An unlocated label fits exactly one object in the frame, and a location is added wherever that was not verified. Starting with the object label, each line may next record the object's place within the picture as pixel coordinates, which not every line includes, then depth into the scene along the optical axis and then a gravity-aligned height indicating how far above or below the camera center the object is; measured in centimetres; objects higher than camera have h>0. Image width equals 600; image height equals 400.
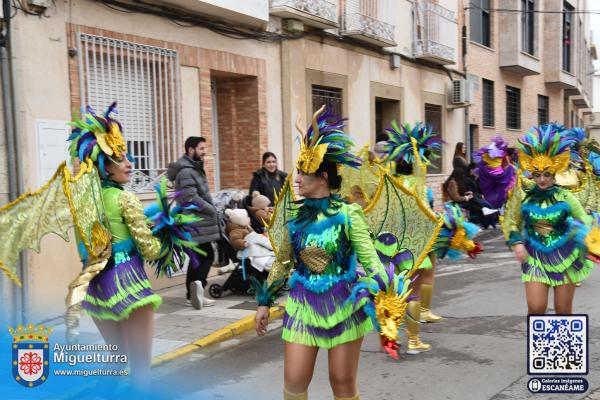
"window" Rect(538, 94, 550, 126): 2583 +193
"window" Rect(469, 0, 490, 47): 1962 +437
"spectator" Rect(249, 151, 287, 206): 861 -23
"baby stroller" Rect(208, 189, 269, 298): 792 -138
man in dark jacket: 728 -46
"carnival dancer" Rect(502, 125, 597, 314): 495 -60
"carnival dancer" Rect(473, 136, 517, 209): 724 -15
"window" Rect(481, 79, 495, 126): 2034 +180
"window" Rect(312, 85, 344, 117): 1231 +129
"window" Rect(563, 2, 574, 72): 2764 +522
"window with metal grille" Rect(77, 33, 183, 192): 790 +97
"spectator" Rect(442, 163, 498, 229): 1296 -83
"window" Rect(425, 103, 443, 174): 1727 +113
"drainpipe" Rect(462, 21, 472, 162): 1831 +238
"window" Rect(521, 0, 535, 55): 2266 +479
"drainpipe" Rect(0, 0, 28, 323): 662 +42
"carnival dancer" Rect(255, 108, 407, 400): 332 -60
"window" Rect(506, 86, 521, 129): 2245 +175
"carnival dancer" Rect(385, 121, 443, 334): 575 +3
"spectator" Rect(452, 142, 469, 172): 1318 -6
